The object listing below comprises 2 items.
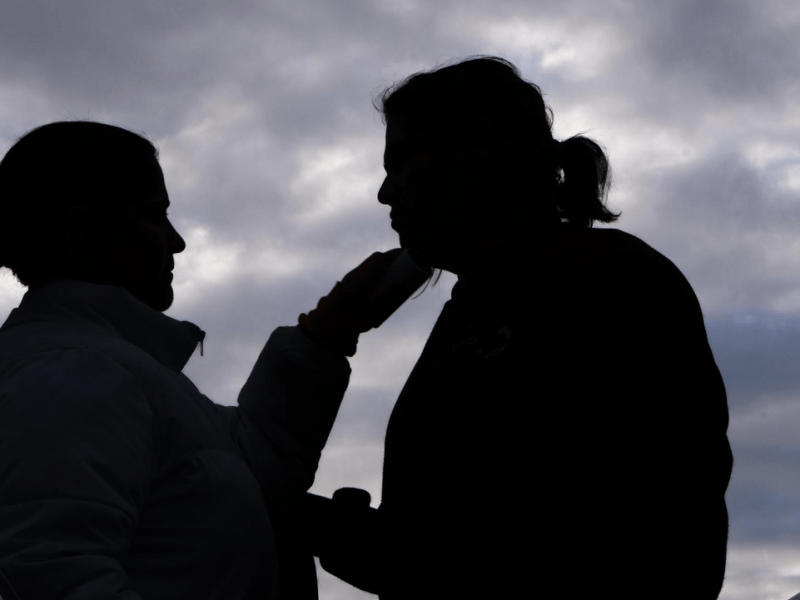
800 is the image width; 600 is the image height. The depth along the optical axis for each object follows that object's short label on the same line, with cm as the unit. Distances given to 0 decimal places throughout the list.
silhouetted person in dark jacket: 217
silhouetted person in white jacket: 205
